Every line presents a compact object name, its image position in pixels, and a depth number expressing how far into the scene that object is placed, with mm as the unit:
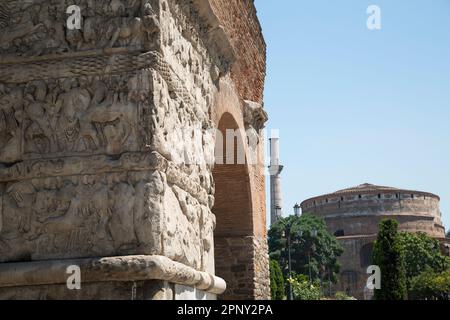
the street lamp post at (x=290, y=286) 21650
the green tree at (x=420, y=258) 35406
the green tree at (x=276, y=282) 22720
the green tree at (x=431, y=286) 30000
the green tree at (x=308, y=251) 36688
